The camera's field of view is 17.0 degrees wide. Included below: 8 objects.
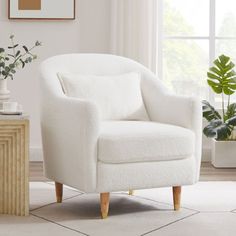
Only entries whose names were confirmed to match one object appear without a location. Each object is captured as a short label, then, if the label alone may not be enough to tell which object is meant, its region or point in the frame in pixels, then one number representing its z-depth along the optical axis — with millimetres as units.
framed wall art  6847
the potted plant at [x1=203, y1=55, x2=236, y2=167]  6642
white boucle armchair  4143
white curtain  6765
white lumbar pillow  4785
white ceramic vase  4816
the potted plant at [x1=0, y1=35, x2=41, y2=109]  4805
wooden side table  4251
